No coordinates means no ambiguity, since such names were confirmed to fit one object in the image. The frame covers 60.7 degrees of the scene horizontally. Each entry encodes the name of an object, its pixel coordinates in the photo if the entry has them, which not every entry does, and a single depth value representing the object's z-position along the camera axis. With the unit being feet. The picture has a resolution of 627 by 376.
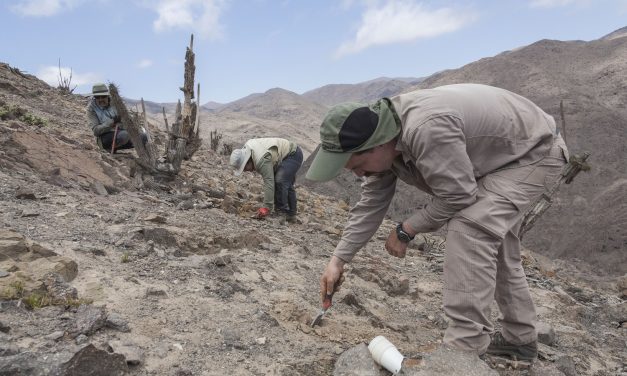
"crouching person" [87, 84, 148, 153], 21.91
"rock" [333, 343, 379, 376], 6.89
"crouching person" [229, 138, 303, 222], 18.42
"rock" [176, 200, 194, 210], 17.06
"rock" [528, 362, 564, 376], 8.35
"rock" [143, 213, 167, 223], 13.77
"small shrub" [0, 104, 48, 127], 21.63
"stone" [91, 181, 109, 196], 16.20
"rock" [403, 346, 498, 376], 6.61
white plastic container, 6.67
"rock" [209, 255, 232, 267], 11.34
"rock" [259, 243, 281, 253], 13.82
